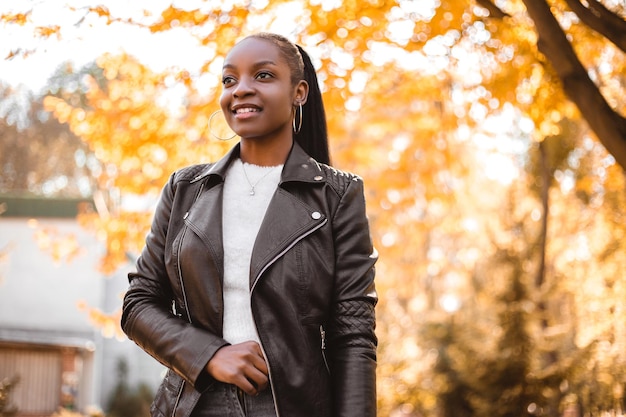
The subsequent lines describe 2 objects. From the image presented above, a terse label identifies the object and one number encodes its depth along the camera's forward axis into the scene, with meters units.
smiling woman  2.04
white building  17.98
